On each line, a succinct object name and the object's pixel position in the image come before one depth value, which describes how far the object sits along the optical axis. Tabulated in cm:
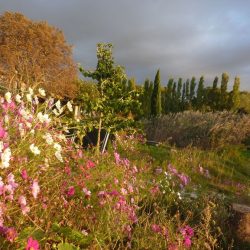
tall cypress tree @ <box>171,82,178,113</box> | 2460
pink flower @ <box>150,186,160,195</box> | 358
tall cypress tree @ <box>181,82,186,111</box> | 2533
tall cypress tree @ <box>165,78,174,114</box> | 2507
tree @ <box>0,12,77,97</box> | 1723
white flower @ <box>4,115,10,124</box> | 221
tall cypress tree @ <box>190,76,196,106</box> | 2687
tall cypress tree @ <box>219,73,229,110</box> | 2380
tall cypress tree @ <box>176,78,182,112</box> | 2561
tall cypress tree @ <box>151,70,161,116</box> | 1943
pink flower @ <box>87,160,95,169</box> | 301
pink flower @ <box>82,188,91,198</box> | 241
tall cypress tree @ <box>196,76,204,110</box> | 2553
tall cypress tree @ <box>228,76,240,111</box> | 2333
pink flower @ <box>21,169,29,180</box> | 194
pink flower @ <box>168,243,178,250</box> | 212
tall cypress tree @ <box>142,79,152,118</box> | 2050
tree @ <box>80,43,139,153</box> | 578
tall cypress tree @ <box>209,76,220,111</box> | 2415
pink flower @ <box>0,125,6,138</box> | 186
